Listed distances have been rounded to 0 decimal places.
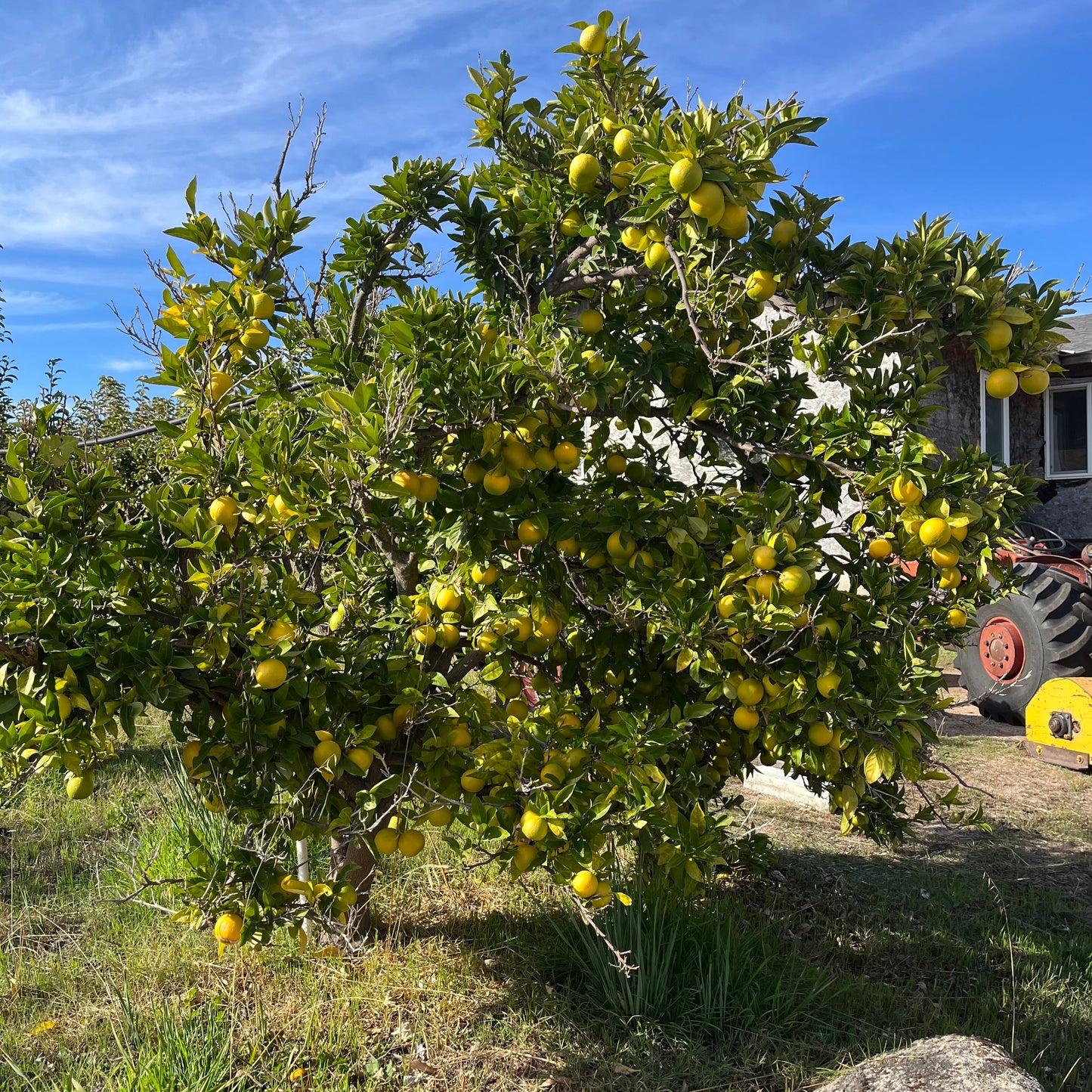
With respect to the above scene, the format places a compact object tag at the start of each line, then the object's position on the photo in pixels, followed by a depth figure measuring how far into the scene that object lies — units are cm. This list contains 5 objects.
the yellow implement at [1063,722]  624
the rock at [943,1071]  210
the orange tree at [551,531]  227
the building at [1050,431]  1147
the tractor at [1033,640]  759
